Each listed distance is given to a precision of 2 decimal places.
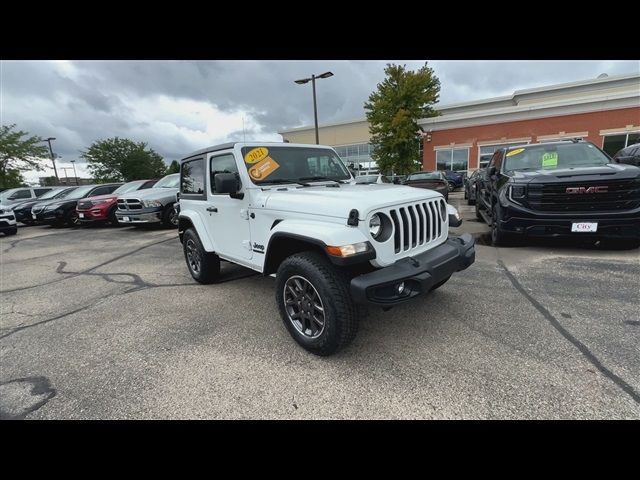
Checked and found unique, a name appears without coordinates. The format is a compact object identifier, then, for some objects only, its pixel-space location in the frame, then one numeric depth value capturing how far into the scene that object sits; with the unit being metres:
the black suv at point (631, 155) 9.38
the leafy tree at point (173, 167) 47.69
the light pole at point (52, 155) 32.42
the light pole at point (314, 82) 15.87
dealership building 19.77
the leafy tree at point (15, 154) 27.78
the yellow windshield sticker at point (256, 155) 3.51
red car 11.27
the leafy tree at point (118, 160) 36.47
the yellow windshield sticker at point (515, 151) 6.29
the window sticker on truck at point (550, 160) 5.74
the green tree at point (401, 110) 21.70
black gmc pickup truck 4.68
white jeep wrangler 2.38
